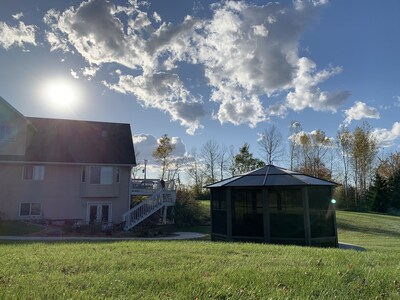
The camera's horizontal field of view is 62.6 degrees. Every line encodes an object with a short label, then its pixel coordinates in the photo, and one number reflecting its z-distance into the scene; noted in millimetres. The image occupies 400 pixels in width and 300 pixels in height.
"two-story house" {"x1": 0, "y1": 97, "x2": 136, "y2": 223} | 21469
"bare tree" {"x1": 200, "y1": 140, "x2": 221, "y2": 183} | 48281
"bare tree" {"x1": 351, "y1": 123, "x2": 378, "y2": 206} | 44094
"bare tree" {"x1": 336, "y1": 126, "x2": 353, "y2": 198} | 45312
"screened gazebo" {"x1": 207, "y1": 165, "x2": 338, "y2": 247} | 13594
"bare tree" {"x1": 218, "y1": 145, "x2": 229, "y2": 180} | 47631
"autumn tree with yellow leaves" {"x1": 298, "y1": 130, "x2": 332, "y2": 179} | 47062
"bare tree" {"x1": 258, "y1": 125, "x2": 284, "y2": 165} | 44188
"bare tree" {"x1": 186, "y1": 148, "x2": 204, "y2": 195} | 47812
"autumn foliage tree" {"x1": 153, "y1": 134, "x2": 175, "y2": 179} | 47812
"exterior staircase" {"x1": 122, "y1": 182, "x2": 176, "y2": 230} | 21661
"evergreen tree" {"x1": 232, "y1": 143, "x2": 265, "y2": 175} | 44688
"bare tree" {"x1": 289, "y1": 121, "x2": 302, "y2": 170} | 47312
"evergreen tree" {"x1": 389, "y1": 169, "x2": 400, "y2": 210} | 41656
